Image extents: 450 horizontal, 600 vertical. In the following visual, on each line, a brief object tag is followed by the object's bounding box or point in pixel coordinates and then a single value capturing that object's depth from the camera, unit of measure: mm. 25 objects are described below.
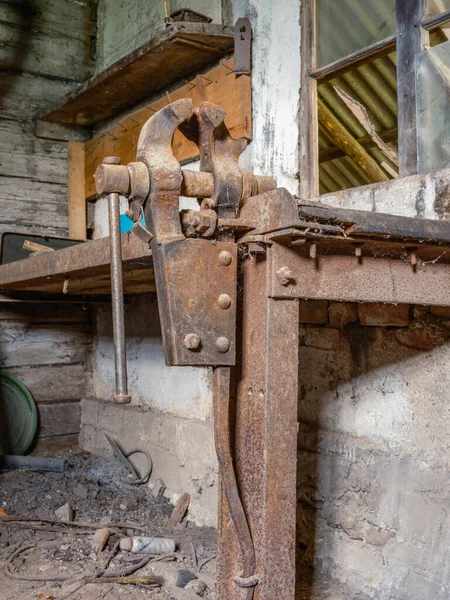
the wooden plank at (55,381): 4434
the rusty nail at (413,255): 1771
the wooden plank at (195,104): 3031
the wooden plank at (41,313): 4348
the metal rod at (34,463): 3941
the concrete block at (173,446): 3312
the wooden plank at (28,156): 4322
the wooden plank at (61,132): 4469
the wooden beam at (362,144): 4258
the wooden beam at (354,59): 2506
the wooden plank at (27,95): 4328
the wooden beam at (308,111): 2840
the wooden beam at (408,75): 2359
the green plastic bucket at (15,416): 4273
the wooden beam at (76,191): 4555
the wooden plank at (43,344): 4355
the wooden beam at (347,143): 3381
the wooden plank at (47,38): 4309
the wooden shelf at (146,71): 3021
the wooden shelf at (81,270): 2152
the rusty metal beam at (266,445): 1505
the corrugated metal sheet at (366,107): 3118
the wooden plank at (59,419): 4488
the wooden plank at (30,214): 4297
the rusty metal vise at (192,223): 1423
